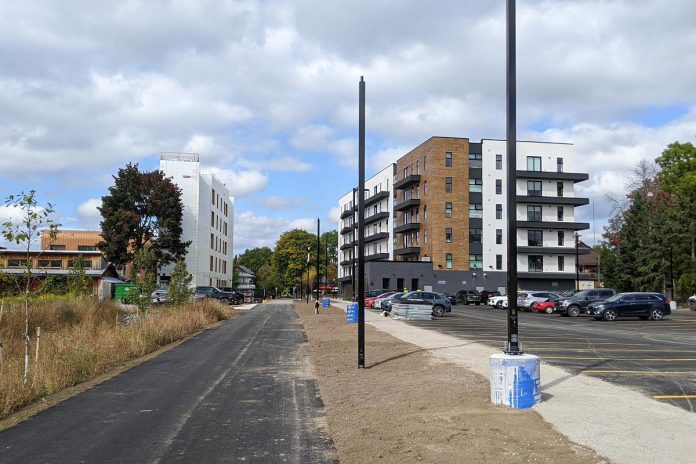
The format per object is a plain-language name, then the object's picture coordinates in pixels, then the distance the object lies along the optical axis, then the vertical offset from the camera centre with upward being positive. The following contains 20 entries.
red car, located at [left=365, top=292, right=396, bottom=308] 51.15 -2.22
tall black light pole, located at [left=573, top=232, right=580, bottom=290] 64.92 +2.55
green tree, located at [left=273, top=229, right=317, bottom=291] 116.19 +3.66
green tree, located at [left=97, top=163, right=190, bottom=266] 55.44 +5.42
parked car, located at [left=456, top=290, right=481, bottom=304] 58.84 -2.19
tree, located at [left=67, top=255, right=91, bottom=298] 25.97 -0.42
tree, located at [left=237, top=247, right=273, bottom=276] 162.38 +4.36
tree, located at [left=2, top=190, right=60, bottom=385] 11.45 +0.76
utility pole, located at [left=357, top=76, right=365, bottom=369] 13.61 +2.21
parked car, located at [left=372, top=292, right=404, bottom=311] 45.35 -2.06
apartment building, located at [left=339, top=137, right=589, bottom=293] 68.94 +6.51
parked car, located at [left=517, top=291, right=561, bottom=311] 43.48 -1.64
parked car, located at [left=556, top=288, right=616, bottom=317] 38.59 -1.66
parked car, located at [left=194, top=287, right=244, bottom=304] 51.53 -1.90
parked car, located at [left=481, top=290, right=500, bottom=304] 59.11 -2.01
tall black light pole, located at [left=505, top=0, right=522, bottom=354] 9.30 +1.52
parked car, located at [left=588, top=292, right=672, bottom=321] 32.69 -1.70
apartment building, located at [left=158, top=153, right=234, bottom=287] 64.25 +6.70
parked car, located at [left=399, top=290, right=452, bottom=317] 36.53 -1.59
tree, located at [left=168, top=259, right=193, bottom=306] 28.83 -0.69
